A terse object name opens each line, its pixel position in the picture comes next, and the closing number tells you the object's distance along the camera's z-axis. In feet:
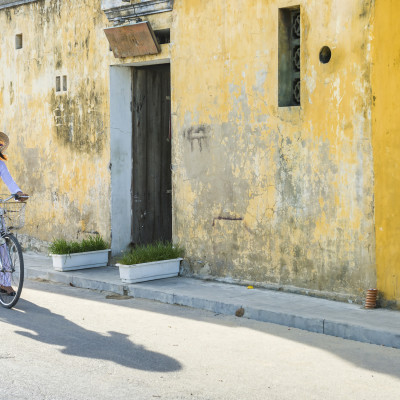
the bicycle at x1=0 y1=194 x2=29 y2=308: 28.17
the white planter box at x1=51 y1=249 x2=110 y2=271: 36.11
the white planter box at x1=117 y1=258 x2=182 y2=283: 32.07
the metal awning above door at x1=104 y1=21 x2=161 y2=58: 34.96
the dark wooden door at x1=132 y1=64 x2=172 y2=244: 38.88
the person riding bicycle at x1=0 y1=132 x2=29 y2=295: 28.58
